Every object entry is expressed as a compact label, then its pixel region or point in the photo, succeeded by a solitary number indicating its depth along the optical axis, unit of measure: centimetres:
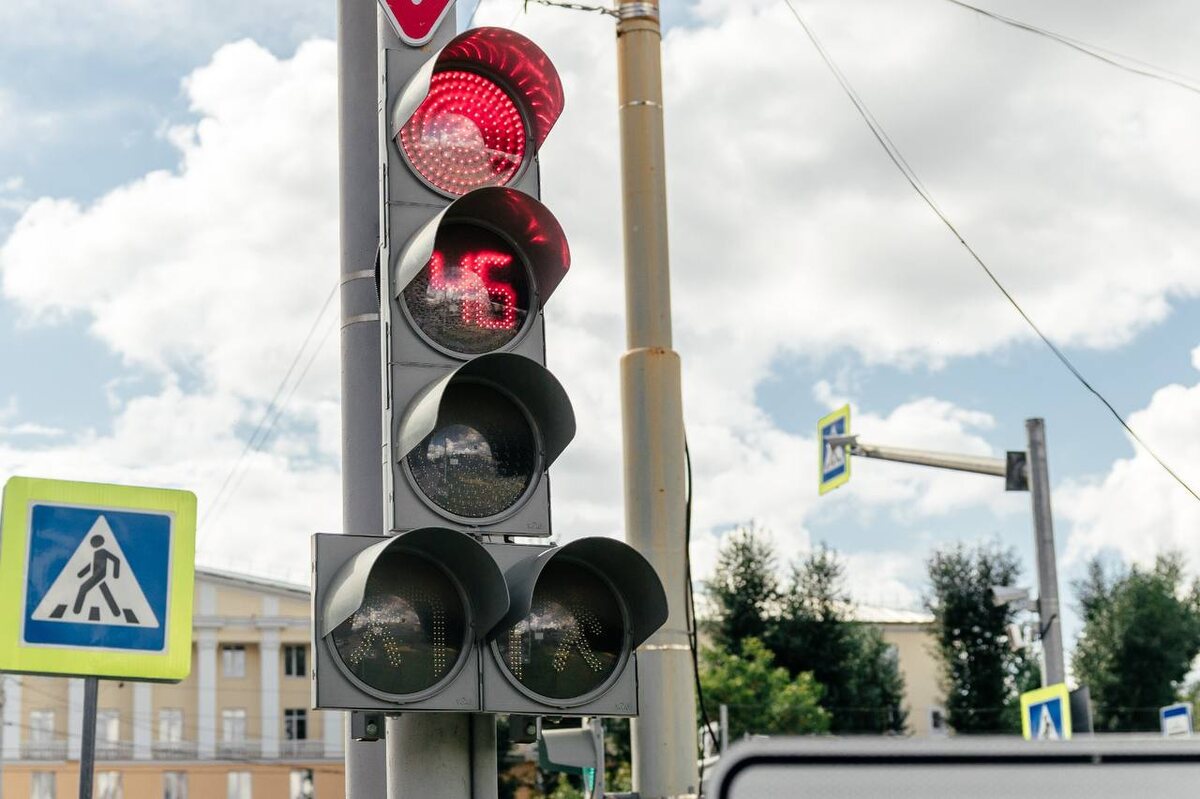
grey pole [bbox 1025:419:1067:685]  1300
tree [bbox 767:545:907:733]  5550
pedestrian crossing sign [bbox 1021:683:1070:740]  1230
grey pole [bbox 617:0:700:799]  525
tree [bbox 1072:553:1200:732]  5581
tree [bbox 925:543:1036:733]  5391
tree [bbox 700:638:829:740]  5131
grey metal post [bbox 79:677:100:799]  495
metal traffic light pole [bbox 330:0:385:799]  391
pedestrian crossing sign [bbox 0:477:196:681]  561
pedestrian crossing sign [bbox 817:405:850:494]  1658
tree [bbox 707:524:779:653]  5538
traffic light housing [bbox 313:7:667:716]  333
